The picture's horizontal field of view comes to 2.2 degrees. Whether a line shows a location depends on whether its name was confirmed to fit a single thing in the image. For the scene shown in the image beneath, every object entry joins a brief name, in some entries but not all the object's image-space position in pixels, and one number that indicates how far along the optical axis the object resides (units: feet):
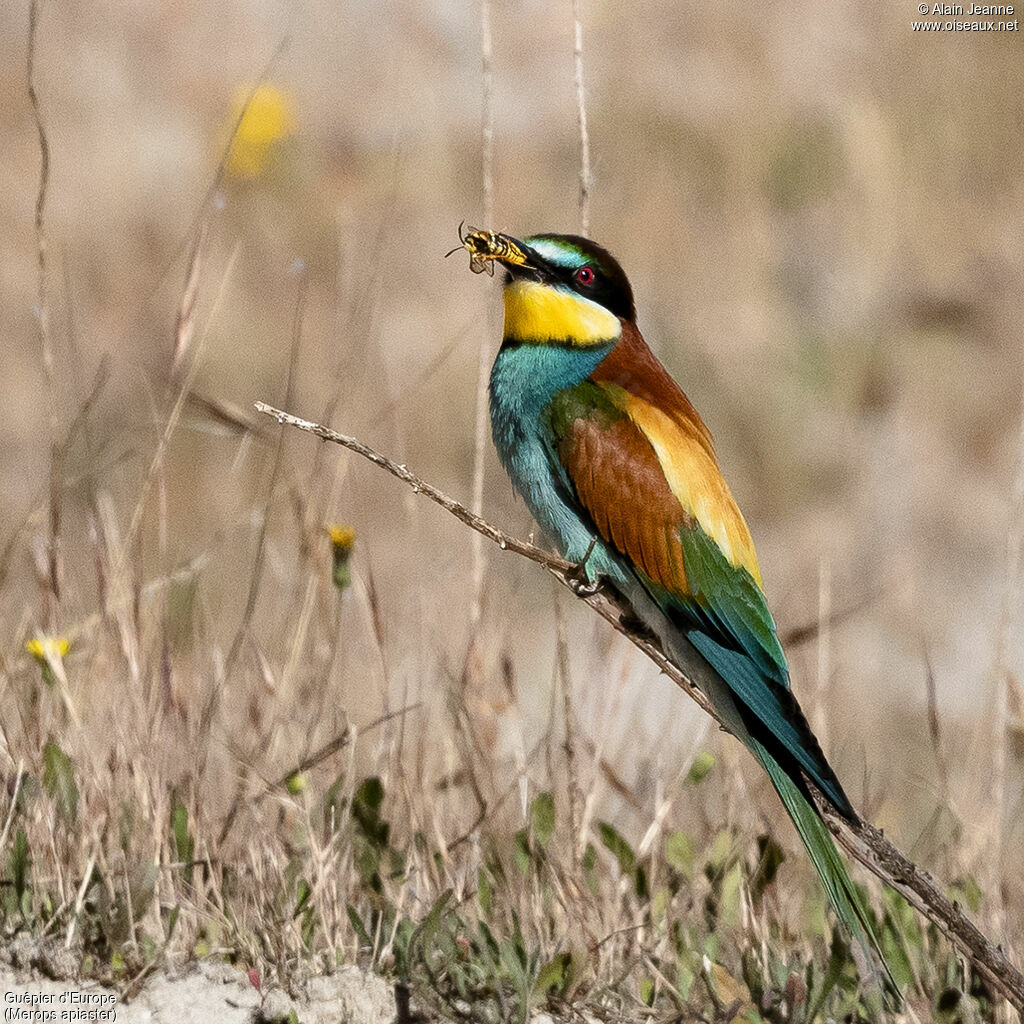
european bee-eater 23.16
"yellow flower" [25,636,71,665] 23.22
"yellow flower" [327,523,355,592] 23.26
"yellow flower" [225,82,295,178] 27.86
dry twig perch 22.88
